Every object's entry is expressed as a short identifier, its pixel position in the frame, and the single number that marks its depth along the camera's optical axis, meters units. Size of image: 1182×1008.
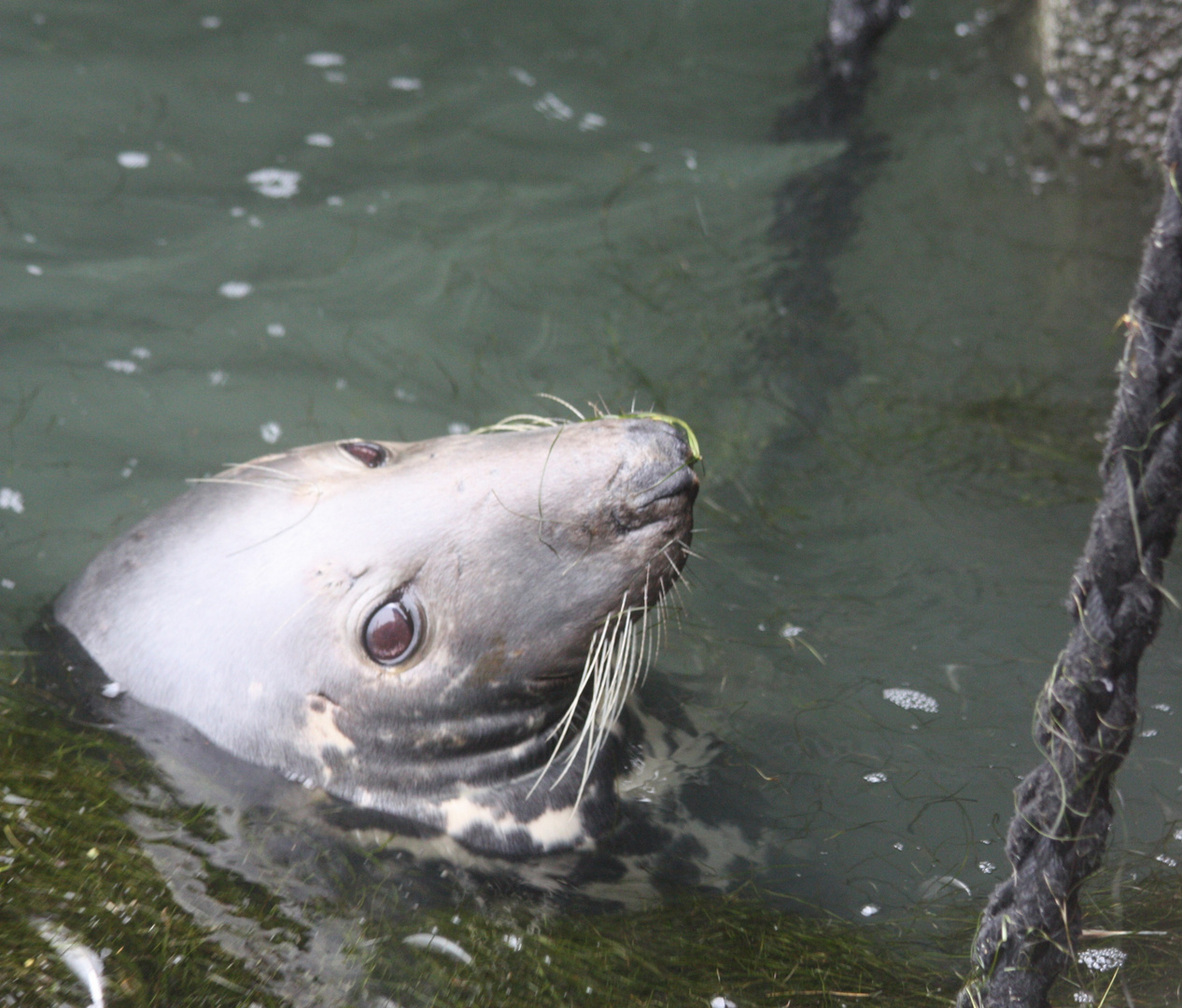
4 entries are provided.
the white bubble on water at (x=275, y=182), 10.87
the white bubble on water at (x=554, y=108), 12.28
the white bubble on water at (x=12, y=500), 7.79
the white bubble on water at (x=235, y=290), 9.84
